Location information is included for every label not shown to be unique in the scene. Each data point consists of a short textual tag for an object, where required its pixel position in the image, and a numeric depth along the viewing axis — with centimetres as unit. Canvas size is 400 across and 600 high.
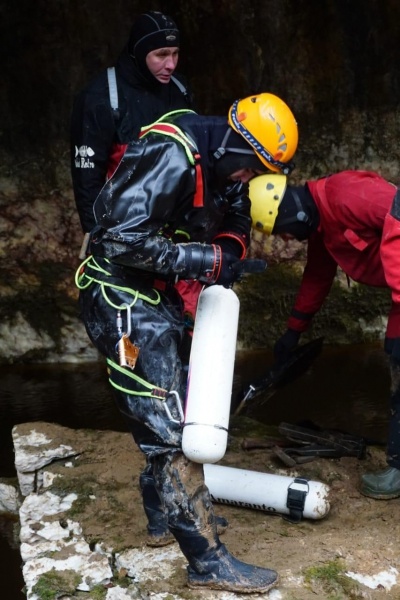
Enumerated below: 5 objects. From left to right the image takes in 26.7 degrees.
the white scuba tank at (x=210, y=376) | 312
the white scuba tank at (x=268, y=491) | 392
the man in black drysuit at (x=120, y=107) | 433
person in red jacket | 374
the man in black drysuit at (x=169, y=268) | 306
